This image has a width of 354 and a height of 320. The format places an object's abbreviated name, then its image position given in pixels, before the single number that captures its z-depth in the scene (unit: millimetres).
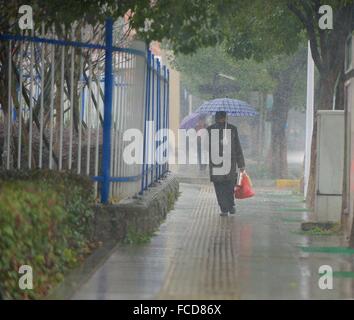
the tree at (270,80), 31359
